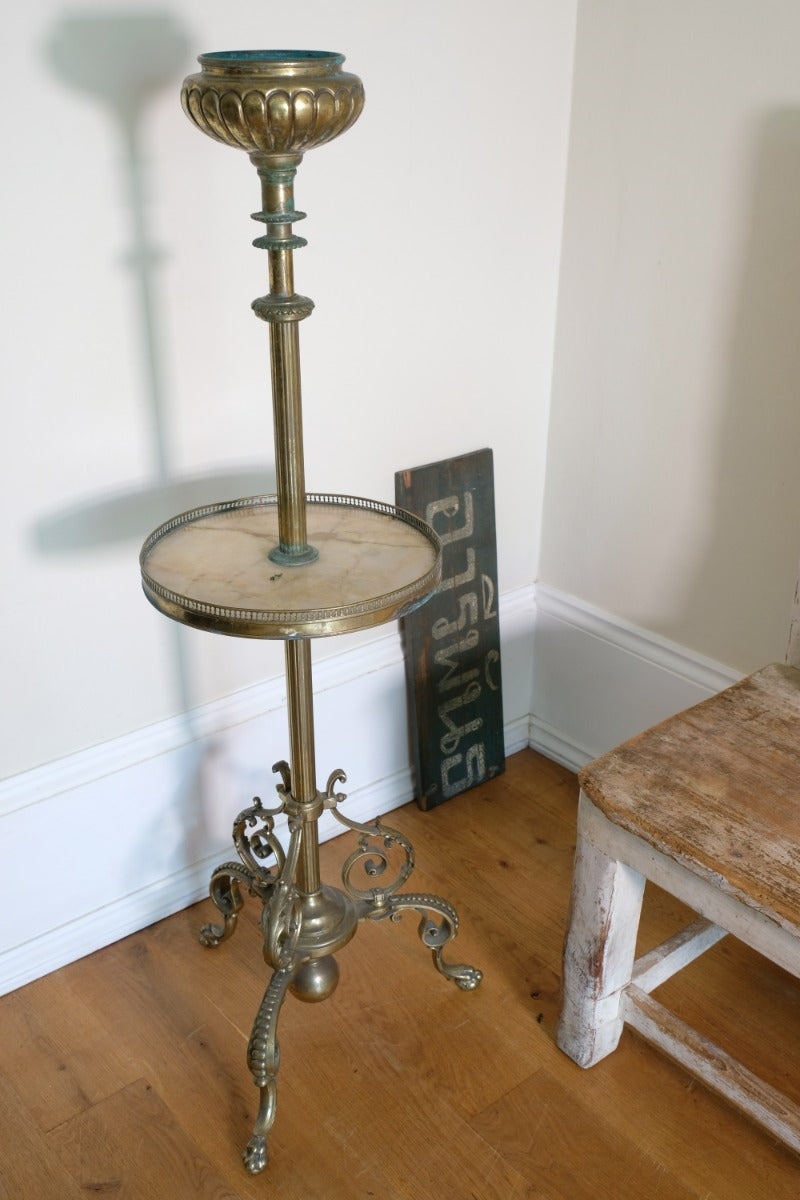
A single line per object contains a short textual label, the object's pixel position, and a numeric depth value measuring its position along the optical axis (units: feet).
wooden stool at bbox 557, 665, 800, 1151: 4.55
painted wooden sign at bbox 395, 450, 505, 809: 7.06
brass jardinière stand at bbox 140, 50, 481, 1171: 4.17
